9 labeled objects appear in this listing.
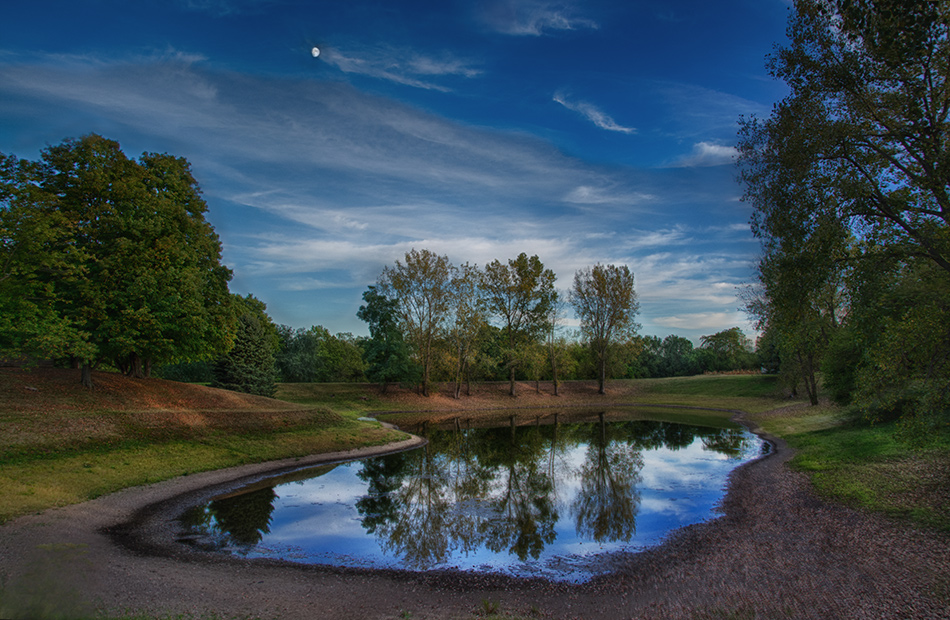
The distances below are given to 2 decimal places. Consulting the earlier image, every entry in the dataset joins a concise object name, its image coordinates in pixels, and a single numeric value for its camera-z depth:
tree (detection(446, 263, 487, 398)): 52.25
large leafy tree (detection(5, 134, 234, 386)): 20.75
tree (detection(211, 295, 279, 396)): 38.53
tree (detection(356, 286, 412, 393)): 49.16
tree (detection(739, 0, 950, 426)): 9.96
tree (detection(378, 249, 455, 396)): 49.94
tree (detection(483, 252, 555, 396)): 58.00
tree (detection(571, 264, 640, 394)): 60.91
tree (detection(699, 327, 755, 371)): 94.31
